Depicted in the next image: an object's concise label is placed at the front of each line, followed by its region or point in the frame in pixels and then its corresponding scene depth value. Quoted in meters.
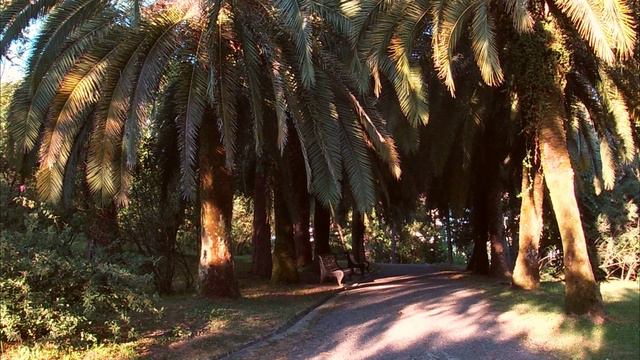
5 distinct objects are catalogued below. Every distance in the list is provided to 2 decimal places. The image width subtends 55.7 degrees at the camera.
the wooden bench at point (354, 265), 19.50
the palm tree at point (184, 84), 9.51
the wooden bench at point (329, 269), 16.50
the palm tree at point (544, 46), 8.41
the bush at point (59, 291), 7.04
